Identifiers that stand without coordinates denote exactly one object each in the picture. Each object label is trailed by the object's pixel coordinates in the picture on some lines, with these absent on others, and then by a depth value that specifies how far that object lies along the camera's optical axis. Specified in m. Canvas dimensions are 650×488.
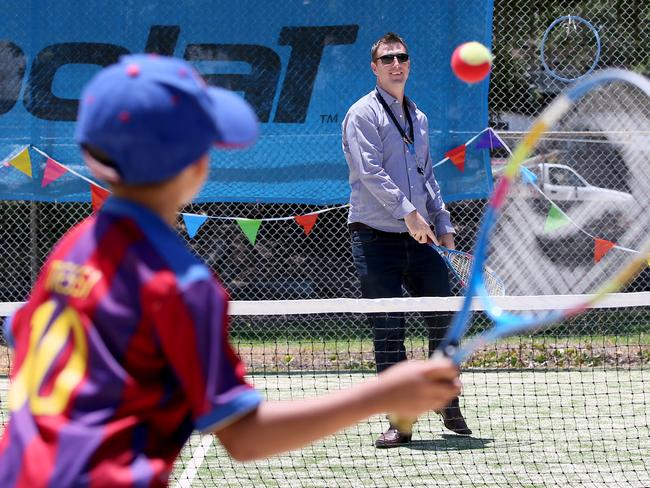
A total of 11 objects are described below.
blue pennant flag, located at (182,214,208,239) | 15.60
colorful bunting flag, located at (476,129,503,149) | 15.06
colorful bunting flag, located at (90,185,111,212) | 15.59
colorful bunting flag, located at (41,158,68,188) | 15.68
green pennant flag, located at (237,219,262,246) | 15.65
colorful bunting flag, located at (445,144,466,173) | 15.18
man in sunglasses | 10.05
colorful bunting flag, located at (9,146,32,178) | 15.65
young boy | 3.06
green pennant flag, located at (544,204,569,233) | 15.50
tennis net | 9.17
